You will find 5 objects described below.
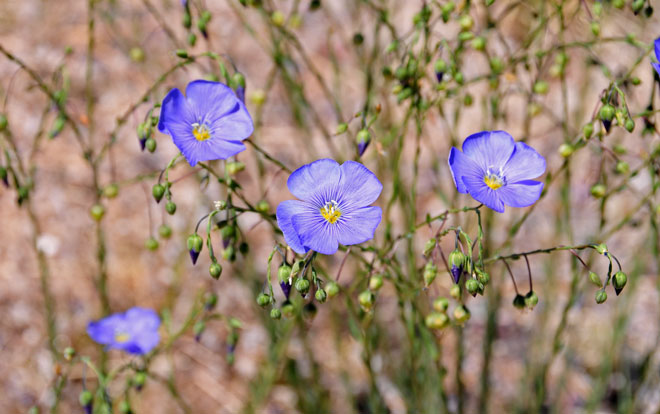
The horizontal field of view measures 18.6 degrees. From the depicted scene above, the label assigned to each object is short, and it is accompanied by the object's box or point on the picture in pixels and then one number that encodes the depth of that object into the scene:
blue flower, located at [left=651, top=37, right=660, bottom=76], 0.57
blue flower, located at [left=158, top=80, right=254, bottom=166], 0.57
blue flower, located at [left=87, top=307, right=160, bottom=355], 0.65
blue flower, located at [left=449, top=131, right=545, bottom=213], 0.58
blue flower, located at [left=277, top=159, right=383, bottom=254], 0.56
